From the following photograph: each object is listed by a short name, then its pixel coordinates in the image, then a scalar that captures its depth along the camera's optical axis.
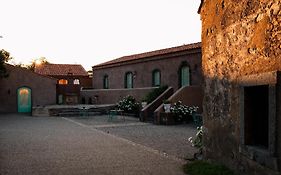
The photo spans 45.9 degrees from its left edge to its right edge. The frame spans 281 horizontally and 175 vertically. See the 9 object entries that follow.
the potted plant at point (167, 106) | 18.73
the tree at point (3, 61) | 26.25
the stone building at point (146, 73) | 23.30
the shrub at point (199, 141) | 8.49
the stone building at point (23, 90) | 28.42
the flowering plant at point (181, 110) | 18.75
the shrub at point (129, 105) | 24.66
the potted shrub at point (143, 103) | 22.36
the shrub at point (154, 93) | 22.47
